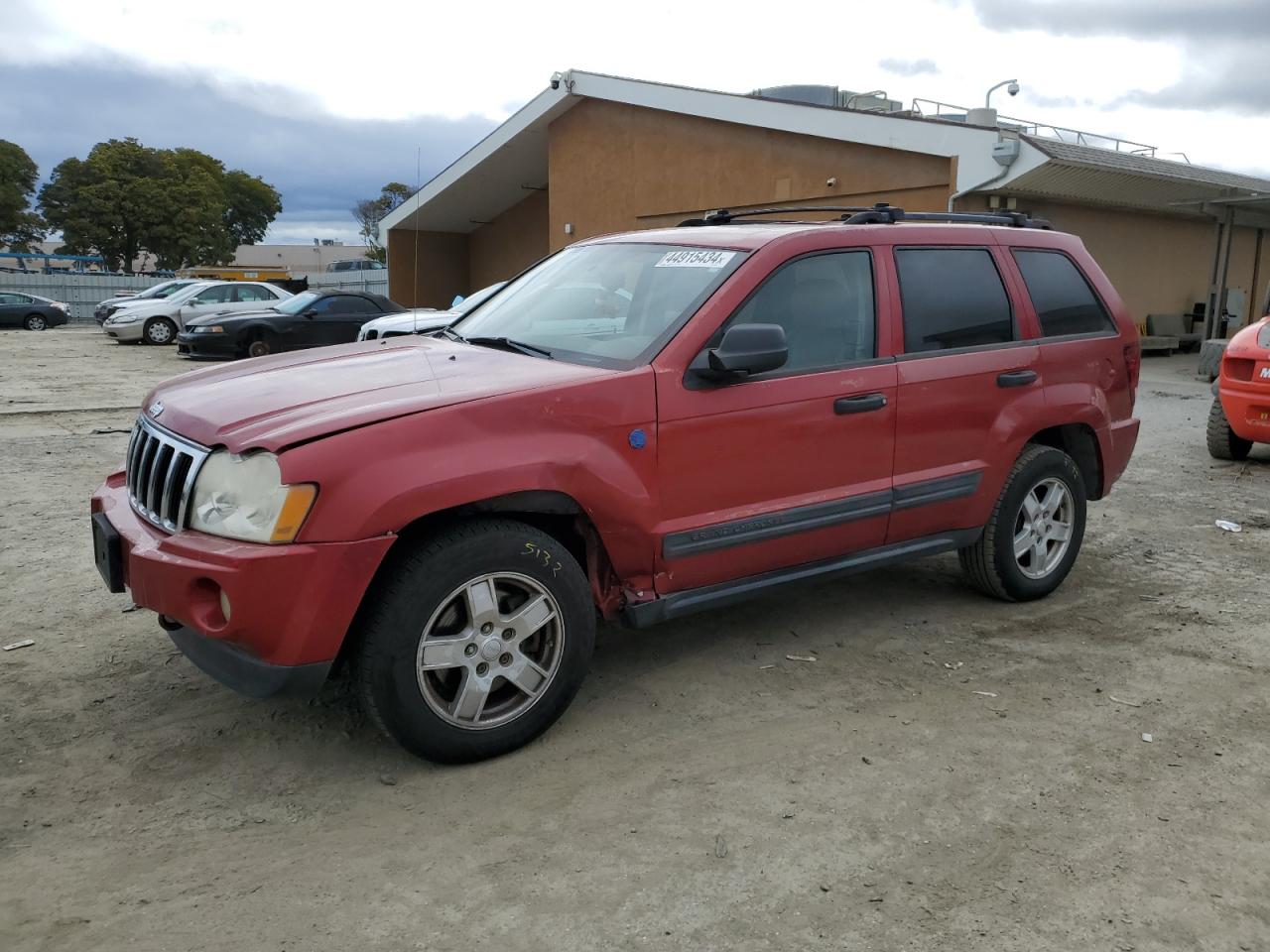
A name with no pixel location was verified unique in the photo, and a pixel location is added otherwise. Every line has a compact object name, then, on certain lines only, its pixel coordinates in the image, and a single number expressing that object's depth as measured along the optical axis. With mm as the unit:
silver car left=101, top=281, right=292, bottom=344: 23016
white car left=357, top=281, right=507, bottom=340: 12741
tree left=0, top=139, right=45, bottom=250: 58812
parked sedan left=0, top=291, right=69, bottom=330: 30719
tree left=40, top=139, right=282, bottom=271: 57656
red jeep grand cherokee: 3141
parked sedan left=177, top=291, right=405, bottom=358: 17891
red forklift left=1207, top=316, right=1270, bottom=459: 8195
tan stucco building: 15727
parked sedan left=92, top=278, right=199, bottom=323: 25833
